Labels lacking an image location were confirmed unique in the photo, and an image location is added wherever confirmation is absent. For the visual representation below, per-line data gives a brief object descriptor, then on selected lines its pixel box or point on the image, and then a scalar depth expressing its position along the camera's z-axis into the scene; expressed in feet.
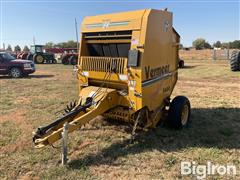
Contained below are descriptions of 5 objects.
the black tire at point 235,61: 38.81
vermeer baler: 10.81
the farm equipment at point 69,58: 65.27
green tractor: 69.43
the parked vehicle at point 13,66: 36.86
